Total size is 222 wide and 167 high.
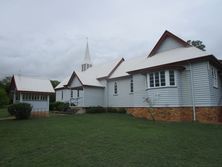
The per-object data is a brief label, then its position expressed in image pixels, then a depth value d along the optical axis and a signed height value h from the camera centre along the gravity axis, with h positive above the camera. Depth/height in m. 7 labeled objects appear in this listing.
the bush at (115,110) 21.45 -1.35
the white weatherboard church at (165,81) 14.30 +1.71
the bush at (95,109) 22.31 -1.30
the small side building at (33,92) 18.75 +0.80
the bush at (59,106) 25.55 -1.04
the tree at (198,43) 29.85 +9.33
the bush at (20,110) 16.25 -0.93
